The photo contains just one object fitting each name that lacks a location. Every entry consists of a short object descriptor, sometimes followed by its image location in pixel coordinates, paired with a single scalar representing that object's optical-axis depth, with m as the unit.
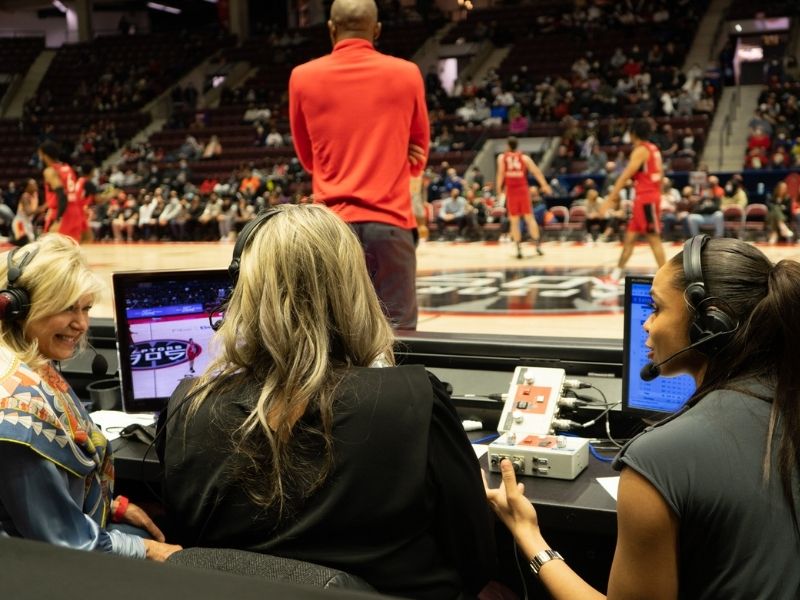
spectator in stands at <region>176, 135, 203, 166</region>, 20.72
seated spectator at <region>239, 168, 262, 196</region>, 17.12
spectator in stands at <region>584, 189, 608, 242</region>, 13.03
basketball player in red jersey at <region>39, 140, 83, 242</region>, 8.14
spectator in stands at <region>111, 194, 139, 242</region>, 17.33
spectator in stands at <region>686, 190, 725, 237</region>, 12.06
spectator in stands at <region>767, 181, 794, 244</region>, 11.54
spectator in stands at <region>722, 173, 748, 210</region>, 12.77
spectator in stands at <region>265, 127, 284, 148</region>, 20.06
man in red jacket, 3.24
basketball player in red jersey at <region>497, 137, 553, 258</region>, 11.57
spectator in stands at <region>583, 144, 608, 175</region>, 15.46
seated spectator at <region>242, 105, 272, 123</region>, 21.59
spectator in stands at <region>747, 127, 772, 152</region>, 15.44
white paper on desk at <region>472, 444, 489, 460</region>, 2.38
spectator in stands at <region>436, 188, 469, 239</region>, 14.36
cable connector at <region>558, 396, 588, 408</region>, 2.41
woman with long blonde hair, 1.39
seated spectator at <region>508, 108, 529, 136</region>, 17.95
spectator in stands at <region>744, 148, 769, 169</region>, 14.55
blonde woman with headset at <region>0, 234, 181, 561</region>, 1.66
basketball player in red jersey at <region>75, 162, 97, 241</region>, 9.35
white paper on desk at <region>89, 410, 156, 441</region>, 2.78
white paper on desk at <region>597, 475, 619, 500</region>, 2.01
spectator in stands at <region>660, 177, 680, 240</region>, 12.52
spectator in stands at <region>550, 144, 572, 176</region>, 16.11
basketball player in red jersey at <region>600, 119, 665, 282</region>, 8.00
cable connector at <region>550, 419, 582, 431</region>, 2.35
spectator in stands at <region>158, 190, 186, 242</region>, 16.86
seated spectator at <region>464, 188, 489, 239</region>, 14.23
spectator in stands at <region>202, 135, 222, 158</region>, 20.61
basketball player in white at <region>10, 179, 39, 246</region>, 11.37
